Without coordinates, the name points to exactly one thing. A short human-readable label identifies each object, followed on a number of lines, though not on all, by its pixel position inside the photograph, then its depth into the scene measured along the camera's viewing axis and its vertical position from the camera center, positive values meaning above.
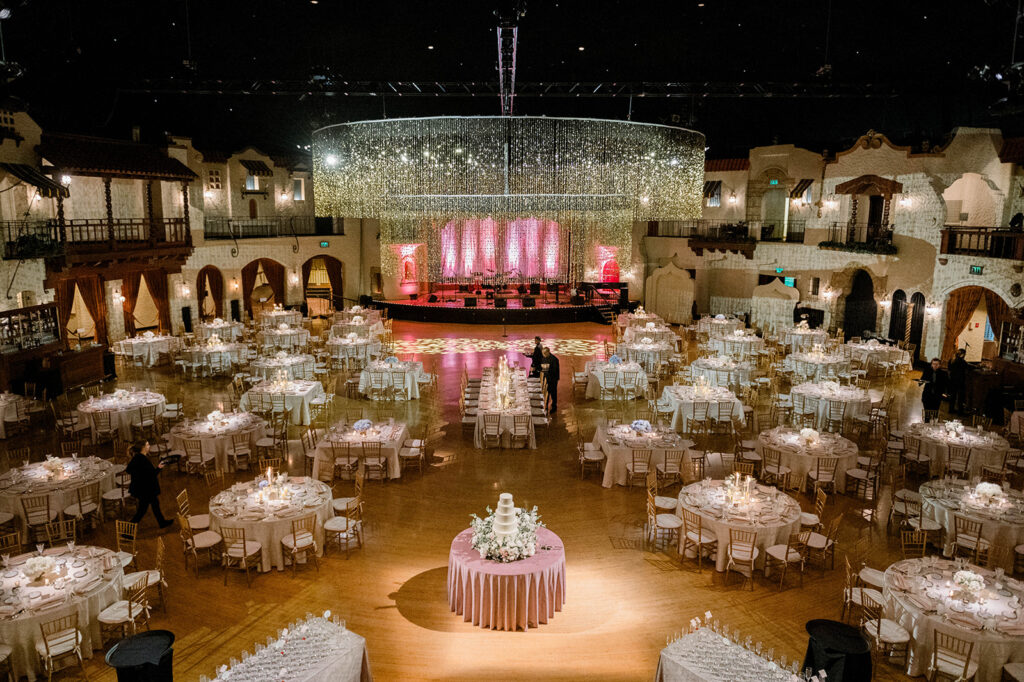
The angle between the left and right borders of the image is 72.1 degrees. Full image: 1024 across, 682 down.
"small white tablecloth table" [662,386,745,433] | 12.20 -2.58
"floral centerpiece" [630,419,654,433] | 10.34 -2.56
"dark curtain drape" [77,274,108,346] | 18.77 -1.47
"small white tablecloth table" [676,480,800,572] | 7.59 -2.89
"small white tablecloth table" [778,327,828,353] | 18.28 -2.20
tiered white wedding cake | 6.44 -2.63
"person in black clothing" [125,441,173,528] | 8.30 -2.77
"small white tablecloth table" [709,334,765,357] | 17.55 -2.33
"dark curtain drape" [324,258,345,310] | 27.30 -1.32
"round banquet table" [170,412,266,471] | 10.31 -2.76
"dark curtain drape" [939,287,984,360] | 17.42 -1.38
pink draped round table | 6.39 -3.09
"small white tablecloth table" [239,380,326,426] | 12.56 -2.68
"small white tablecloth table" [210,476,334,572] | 7.63 -2.93
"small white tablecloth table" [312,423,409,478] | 10.06 -2.77
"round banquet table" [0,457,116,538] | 8.30 -2.90
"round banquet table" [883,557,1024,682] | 5.65 -3.03
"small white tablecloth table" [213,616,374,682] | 4.86 -2.91
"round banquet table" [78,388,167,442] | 11.59 -2.68
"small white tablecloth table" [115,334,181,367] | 17.17 -2.49
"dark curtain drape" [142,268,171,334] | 20.48 -1.41
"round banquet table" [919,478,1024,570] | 7.75 -2.91
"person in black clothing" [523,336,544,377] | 13.73 -2.12
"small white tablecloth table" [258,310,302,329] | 19.84 -2.05
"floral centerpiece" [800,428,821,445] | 9.97 -2.59
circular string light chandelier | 12.82 +1.67
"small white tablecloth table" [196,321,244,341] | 18.67 -2.23
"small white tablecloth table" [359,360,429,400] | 14.29 -2.58
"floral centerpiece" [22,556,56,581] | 6.25 -2.86
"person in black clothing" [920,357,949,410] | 12.34 -2.35
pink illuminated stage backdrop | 29.03 +0.05
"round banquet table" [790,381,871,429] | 12.47 -2.55
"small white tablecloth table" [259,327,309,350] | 18.33 -2.38
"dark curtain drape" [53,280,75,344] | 16.70 -1.33
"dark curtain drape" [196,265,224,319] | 23.56 -1.29
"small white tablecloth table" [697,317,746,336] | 19.41 -2.05
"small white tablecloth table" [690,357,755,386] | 14.61 -2.47
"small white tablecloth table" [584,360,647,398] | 14.34 -2.54
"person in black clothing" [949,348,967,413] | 13.75 -2.34
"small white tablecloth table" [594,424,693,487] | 10.02 -2.78
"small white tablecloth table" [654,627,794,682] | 4.84 -2.90
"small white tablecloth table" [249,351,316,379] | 14.84 -2.51
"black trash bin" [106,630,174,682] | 4.48 -2.64
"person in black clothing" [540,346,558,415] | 13.17 -2.32
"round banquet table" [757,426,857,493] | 9.73 -2.76
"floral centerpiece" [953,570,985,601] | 6.08 -2.83
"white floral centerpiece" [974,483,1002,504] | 8.17 -2.74
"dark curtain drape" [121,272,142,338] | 20.82 -1.49
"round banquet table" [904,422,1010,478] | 9.99 -2.71
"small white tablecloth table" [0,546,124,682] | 5.80 -3.04
